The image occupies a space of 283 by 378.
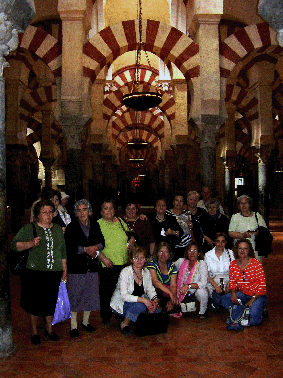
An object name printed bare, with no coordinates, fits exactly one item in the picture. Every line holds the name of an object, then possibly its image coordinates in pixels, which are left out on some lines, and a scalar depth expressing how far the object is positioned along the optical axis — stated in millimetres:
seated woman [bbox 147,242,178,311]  3717
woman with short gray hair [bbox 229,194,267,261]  4156
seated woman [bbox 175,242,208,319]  3887
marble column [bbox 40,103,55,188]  12195
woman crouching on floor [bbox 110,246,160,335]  3473
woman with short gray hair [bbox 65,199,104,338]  3494
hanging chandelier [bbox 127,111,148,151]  17469
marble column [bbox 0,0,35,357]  3010
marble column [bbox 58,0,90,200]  7012
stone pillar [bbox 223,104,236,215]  12445
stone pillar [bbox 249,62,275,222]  10055
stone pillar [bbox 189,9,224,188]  7035
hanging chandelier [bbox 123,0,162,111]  8977
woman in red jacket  3600
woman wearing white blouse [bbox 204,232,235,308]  4101
